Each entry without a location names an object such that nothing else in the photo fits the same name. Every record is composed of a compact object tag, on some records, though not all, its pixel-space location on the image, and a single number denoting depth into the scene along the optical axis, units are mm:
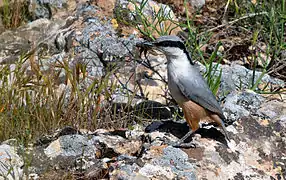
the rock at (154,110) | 8766
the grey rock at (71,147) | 6926
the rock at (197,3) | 12125
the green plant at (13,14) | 12484
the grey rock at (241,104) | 7895
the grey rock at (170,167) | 6288
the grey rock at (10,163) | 6298
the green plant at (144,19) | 9523
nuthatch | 6965
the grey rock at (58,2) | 12375
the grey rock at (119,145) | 7082
